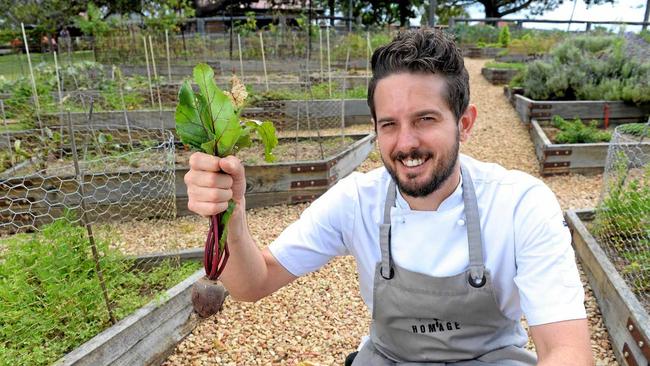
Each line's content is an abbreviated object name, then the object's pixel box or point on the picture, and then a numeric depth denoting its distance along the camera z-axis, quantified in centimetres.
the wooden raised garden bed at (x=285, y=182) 466
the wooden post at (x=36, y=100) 580
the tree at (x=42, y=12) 1883
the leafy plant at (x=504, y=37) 1753
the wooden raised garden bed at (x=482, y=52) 1646
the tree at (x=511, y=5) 3219
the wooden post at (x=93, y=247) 236
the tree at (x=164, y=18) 1396
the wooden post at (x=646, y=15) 1858
